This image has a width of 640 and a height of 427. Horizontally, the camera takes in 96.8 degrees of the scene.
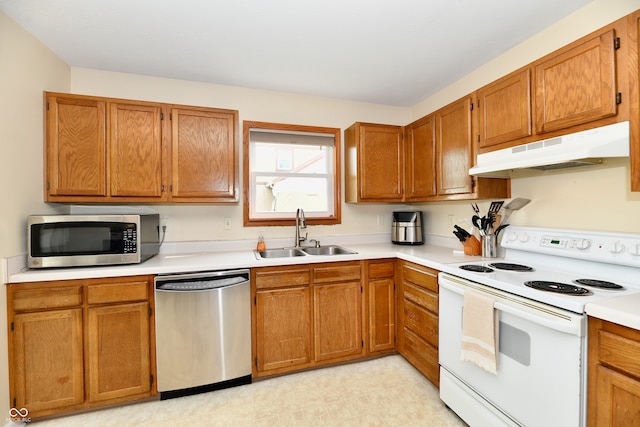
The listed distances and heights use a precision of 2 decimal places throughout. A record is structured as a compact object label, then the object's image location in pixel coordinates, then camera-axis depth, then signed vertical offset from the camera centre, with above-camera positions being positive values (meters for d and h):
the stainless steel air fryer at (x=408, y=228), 2.93 -0.17
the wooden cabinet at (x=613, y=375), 1.03 -0.63
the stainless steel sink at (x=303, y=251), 2.66 -0.38
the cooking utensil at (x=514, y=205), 2.03 +0.04
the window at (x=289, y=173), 2.81 +0.41
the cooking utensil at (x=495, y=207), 2.22 +0.03
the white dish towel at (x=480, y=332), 1.51 -0.67
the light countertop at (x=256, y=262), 1.12 -0.37
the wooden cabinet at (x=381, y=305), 2.44 -0.81
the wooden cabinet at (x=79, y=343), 1.72 -0.83
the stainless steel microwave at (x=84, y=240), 1.79 -0.17
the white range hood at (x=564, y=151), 1.30 +0.31
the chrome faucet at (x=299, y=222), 2.78 -0.10
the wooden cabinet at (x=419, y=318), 2.06 -0.84
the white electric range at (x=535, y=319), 1.21 -0.53
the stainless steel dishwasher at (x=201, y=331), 1.94 -0.83
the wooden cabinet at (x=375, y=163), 2.78 +0.49
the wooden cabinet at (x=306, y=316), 2.18 -0.83
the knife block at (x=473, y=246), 2.29 -0.29
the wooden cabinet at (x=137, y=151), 2.04 +0.48
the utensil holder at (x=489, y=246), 2.18 -0.27
